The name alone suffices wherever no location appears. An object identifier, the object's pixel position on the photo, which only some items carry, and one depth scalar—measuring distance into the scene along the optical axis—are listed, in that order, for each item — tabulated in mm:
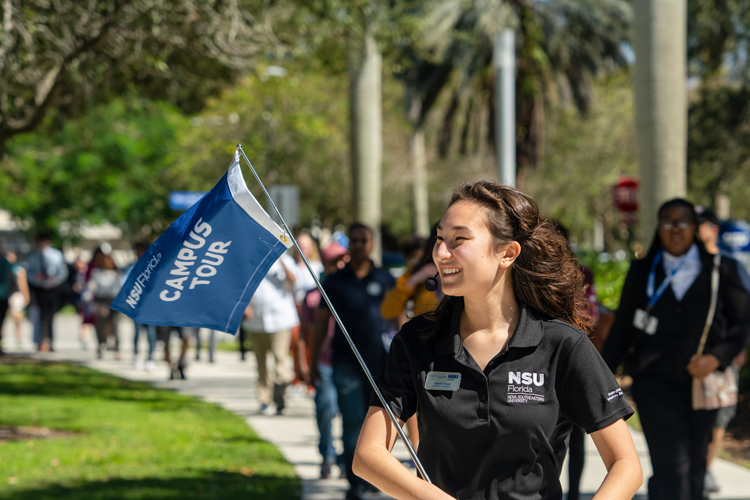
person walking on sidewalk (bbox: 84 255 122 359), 29219
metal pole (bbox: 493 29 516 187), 15992
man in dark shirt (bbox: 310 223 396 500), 12398
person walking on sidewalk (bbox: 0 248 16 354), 29172
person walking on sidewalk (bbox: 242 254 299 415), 18219
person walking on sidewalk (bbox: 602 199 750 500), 9102
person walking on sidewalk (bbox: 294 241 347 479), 13516
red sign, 30359
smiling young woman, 4879
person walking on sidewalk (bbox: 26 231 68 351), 32187
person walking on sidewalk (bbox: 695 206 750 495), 10742
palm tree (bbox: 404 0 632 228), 38406
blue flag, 6367
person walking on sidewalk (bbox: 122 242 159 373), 25559
